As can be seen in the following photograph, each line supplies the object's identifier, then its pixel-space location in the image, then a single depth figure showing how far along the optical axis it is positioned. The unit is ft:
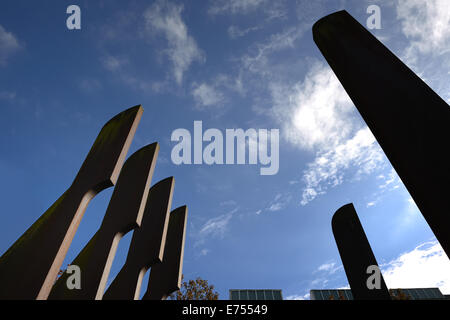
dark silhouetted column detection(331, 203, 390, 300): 22.54
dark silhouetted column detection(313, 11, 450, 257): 8.64
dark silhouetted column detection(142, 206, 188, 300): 30.83
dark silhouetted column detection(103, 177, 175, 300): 26.59
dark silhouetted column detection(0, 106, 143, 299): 14.71
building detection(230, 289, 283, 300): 94.68
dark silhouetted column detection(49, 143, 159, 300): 21.06
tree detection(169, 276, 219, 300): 85.81
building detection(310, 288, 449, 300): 92.47
